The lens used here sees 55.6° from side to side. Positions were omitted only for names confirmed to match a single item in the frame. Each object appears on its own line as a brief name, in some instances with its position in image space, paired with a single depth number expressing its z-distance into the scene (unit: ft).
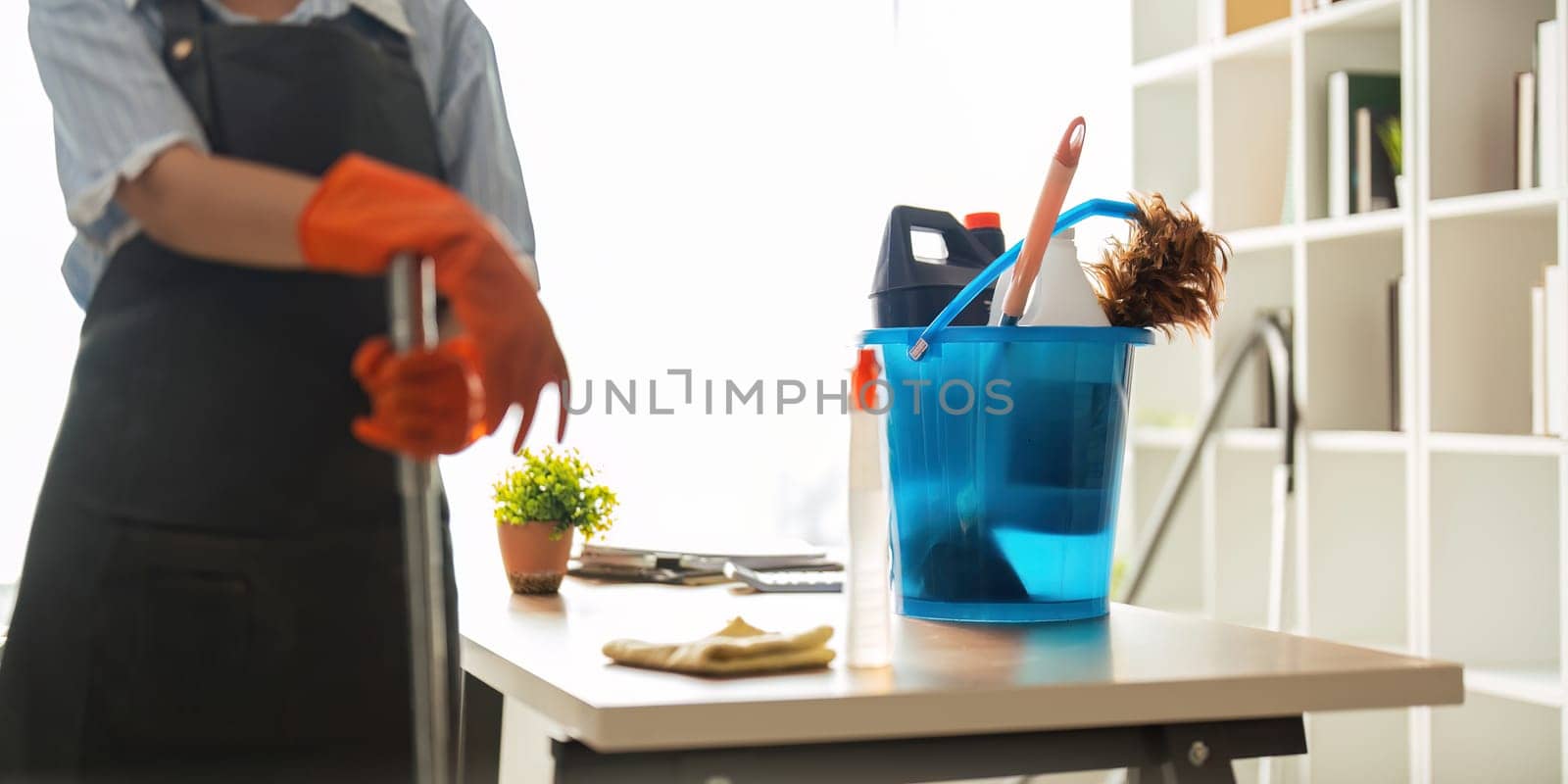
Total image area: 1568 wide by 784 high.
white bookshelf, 7.47
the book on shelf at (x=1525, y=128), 7.16
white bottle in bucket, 4.31
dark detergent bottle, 4.63
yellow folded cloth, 3.21
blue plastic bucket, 4.20
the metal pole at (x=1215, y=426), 8.39
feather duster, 4.40
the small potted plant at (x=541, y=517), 5.11
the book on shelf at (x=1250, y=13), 9.18
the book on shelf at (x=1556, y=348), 6.75
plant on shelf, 8.21
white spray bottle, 3.42
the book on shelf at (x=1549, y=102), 6.83
